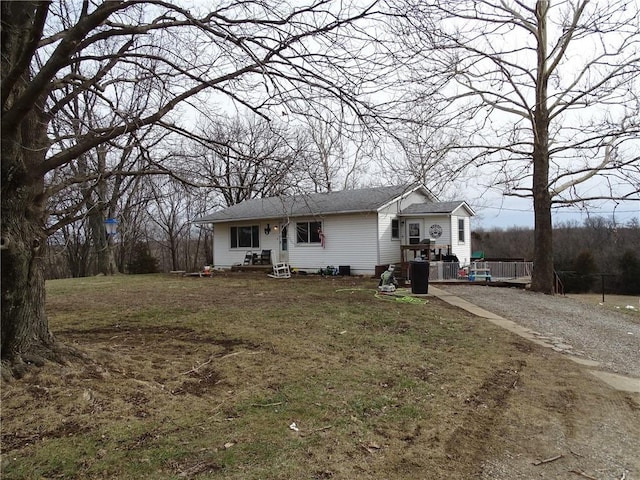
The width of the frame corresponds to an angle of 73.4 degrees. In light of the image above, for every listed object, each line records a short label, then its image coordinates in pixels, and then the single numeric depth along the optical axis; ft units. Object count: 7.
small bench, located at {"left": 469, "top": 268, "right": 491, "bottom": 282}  50.52
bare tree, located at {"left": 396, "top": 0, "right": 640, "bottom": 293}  37.88
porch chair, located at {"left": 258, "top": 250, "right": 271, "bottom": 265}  66.95
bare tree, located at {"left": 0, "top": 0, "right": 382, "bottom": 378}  12.17
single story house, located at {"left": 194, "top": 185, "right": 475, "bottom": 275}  57.16
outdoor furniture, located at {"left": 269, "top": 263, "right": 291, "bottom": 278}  59.06
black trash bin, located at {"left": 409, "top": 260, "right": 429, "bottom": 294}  37.70
